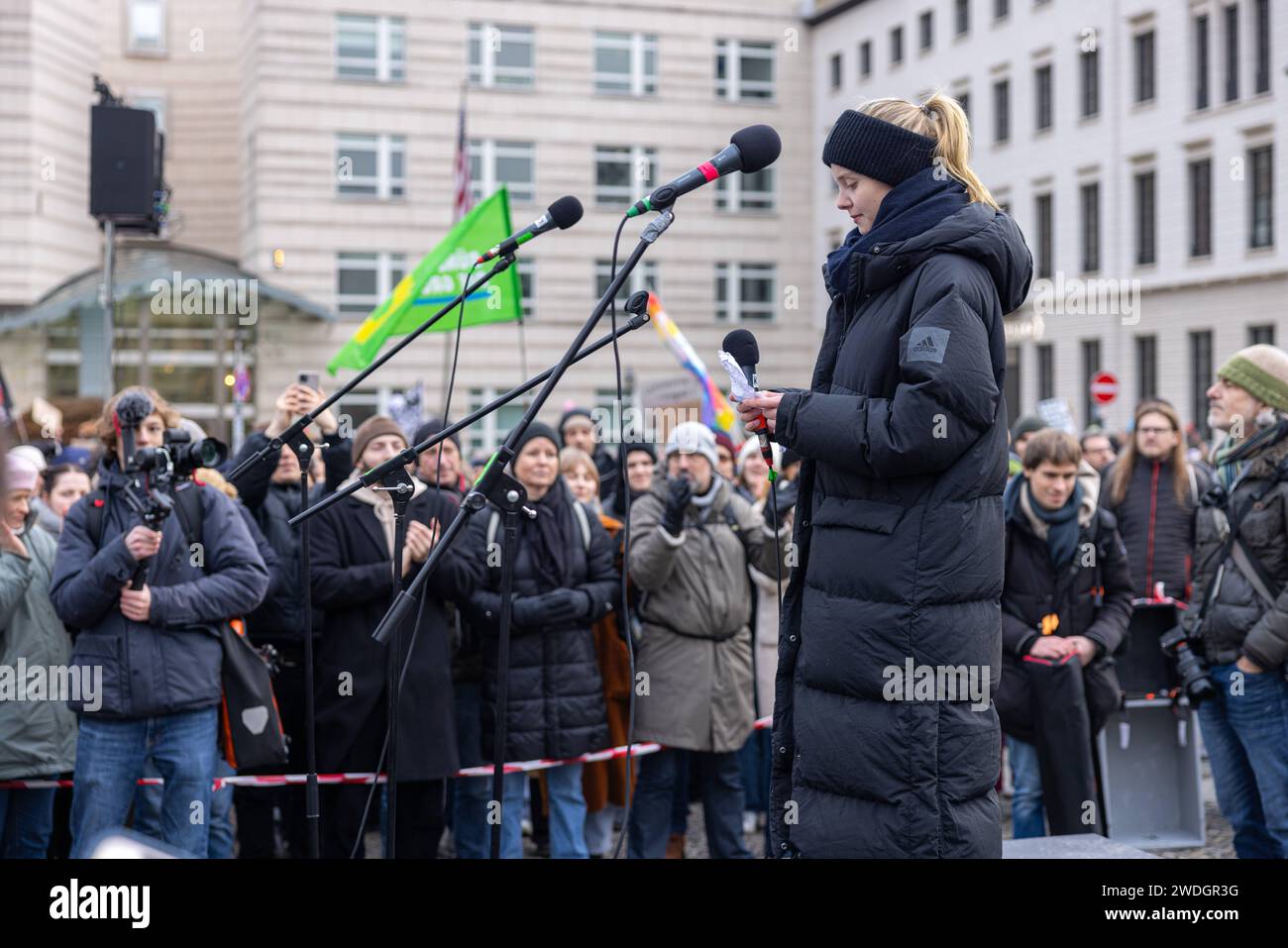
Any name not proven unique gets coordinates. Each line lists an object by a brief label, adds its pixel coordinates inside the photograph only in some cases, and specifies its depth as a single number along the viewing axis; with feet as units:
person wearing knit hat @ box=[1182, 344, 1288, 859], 21.48
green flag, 34.71
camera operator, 19.67
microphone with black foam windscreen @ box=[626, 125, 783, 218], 14.25
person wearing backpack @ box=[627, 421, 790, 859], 25.72
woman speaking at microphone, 12.49
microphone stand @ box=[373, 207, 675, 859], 14.10
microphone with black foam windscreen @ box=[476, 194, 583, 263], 15.84
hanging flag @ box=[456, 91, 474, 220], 71.51
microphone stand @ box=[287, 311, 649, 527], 14.44
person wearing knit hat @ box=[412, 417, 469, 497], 26.37
